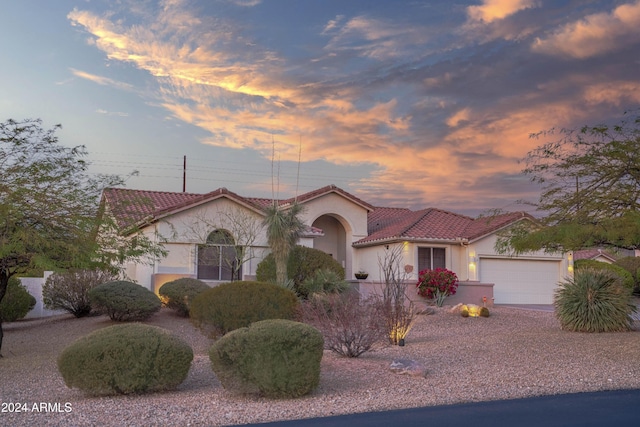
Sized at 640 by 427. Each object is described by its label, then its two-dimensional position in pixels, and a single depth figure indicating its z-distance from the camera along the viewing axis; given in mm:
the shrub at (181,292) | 20906
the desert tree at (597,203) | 13297
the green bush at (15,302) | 22656
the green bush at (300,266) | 24798
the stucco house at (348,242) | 26469
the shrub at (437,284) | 25734
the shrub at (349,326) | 13500
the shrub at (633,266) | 36250
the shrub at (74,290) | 22141
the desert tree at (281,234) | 23891
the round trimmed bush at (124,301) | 19453
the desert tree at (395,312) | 15570
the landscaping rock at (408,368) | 11602
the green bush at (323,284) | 23438
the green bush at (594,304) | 17922
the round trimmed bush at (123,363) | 10000
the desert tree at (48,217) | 13180
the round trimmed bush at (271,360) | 9898
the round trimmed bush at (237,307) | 15070
